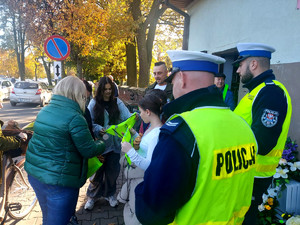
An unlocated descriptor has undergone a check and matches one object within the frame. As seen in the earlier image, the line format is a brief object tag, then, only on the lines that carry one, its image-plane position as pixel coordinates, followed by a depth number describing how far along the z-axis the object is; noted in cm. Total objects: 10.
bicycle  272
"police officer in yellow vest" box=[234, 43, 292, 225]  197
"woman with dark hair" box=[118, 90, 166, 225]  207
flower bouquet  279
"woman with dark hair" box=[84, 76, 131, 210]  329
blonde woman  199
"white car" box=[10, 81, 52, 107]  1400
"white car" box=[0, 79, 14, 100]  1730
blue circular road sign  604
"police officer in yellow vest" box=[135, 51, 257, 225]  101
